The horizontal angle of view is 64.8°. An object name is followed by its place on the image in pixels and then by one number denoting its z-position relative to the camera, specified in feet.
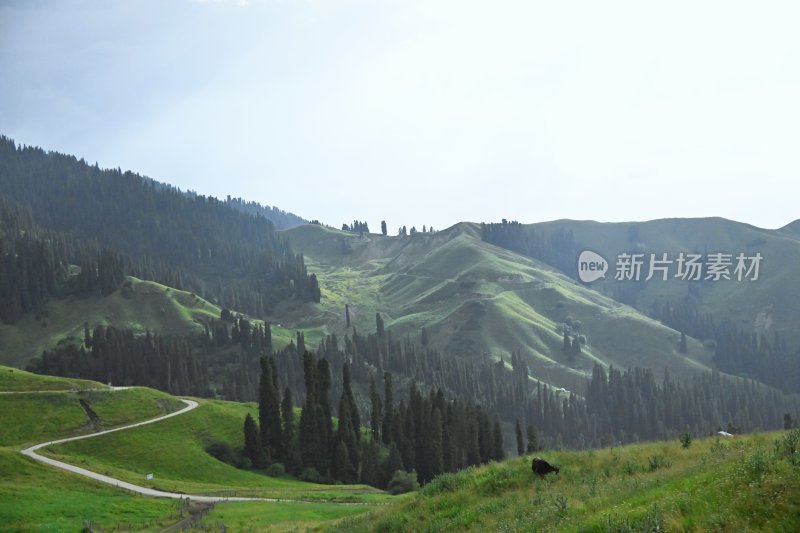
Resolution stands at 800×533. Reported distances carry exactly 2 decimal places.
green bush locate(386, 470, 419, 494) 347.79
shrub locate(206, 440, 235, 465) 357.61
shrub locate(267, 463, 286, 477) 359.15
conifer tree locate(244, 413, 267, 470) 370.32
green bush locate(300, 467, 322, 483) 366.63
